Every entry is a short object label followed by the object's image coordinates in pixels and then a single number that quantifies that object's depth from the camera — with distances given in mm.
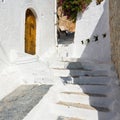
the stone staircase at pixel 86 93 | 3147
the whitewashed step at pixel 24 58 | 4248
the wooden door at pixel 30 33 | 5113
